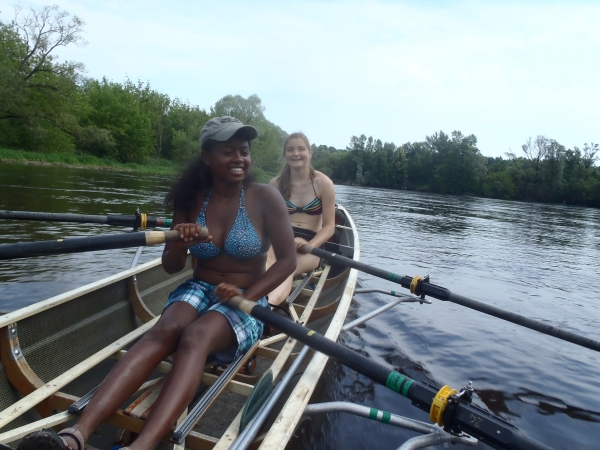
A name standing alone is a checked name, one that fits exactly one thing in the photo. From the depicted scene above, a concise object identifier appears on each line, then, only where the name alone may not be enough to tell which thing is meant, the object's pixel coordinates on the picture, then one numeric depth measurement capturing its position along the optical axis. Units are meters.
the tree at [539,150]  59.97
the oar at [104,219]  4.10
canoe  2.20
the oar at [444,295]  3.44
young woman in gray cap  2.26
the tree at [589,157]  57.72
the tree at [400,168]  72.06
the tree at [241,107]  52.11
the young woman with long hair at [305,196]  5.21
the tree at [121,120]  43.59
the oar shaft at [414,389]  1.86
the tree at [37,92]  32.41
